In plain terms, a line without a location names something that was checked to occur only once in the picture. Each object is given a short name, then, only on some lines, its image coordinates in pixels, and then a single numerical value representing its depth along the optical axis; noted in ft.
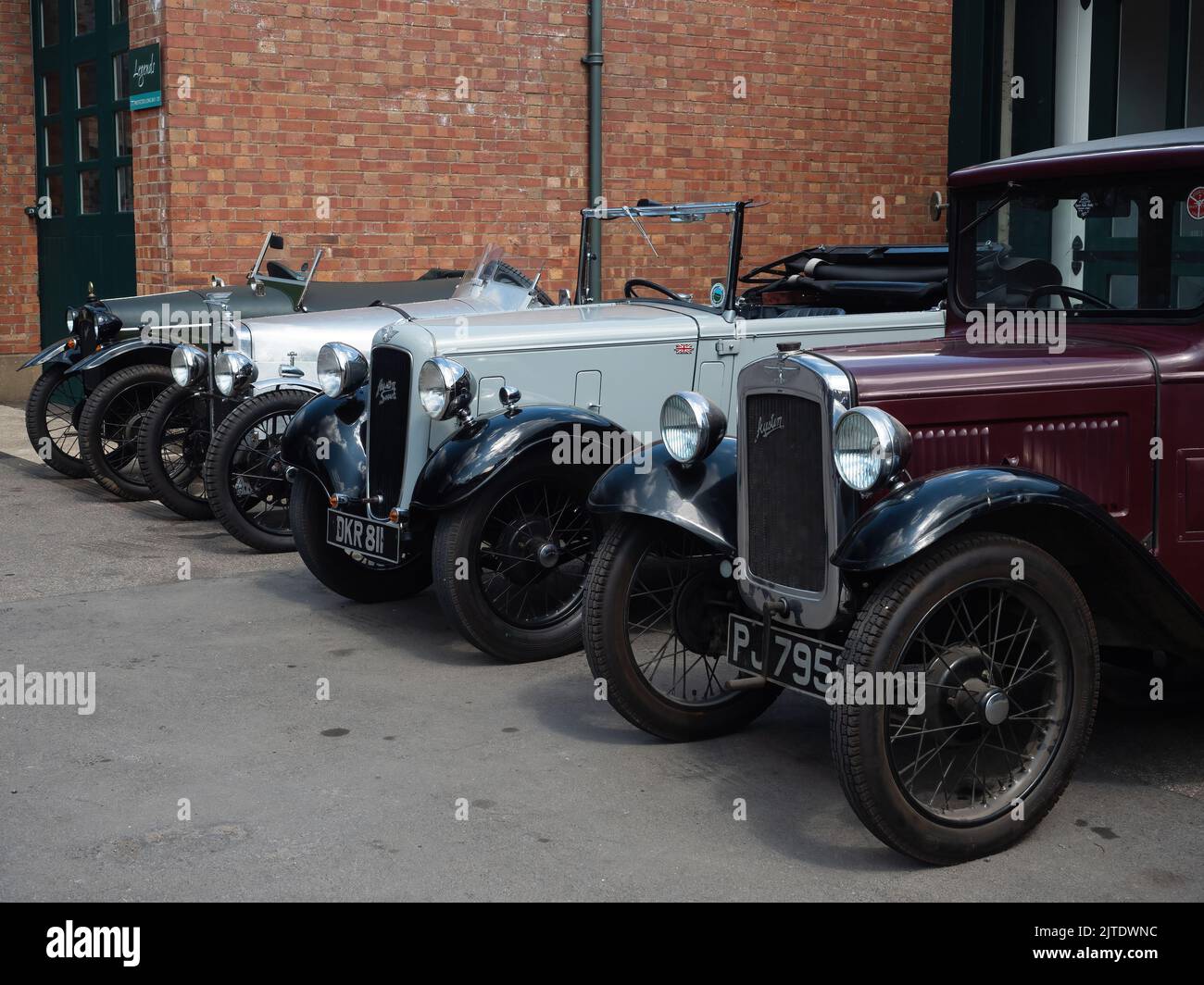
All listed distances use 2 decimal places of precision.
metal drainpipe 38.11
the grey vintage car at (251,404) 24.04
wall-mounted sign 33.65
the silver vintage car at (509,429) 17.66
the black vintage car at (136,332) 29.50
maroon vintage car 11.54
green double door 37.58
